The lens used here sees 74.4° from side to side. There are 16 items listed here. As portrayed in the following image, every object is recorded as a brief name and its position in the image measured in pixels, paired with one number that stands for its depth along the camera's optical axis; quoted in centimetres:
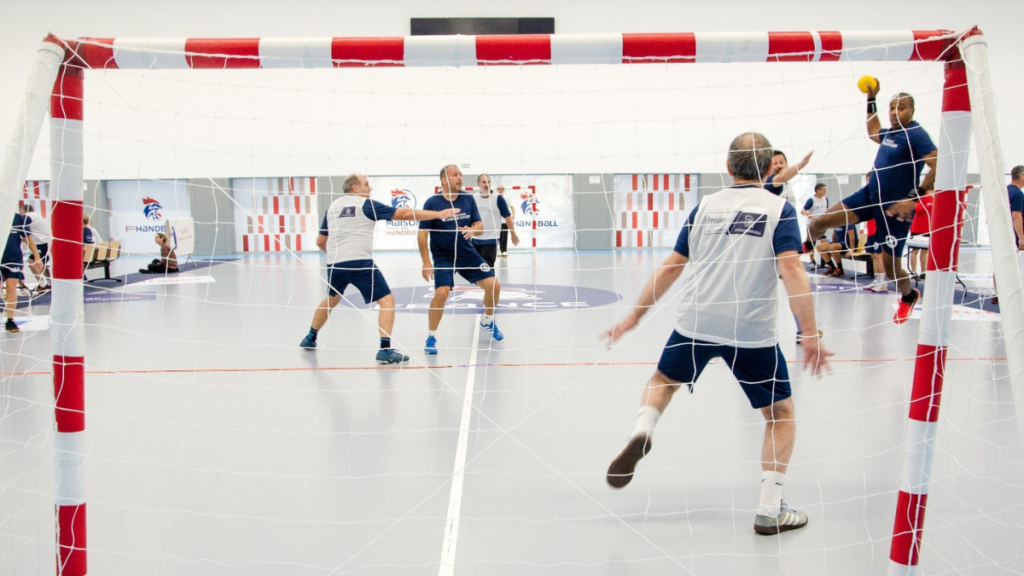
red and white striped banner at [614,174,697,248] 1980
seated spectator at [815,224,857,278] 1323
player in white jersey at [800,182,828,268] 1251
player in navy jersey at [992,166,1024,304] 774
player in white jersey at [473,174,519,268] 765
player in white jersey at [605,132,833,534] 276
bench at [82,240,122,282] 1206
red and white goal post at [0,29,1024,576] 231
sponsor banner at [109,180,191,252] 1992
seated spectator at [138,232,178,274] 1455
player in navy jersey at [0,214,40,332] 758
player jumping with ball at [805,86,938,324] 393
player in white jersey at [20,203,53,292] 906
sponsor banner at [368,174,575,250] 1945
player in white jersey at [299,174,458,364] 598
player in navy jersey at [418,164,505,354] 629
